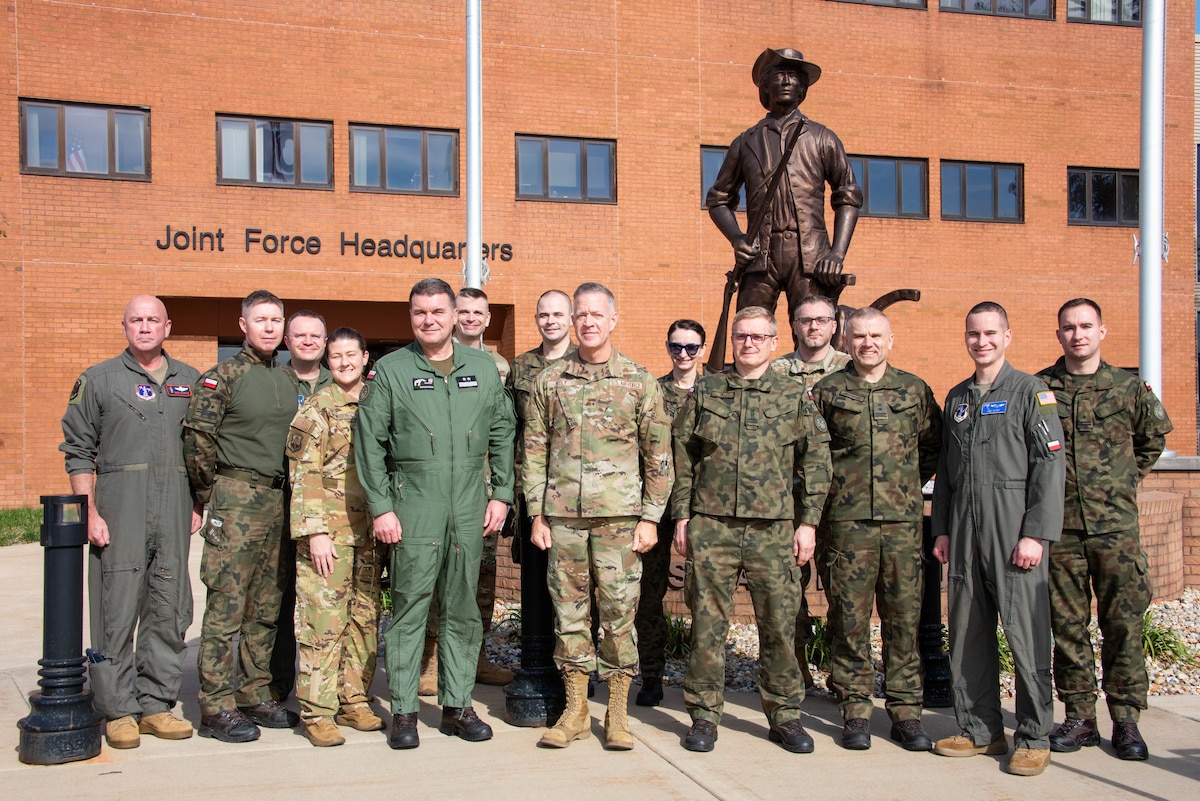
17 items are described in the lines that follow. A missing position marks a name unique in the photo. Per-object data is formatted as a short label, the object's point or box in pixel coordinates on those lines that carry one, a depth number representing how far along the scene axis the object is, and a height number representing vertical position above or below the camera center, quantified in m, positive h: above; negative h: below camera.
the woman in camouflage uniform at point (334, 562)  5.16 -0.82
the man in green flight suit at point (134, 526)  5.16 -0.63
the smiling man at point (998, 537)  4.86 -0.66
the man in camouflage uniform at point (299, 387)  5.56 +0.01
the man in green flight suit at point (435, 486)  5.06 -0.45
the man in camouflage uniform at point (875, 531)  5.22 -0.68
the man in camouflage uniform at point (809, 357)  5.98 +0.18
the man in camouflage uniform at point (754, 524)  5.11 -0.63
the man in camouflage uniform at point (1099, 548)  5.05 -0.73
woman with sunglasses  5.98 -1.11
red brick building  16.69 +3.79
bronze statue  7.61 +1.30
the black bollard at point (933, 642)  5.93 -1.37
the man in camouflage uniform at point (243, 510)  5.27 -0.57
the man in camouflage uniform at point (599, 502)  5.09 -0.52
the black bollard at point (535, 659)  5.52 -1.35
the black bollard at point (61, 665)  4.88 -1.22
